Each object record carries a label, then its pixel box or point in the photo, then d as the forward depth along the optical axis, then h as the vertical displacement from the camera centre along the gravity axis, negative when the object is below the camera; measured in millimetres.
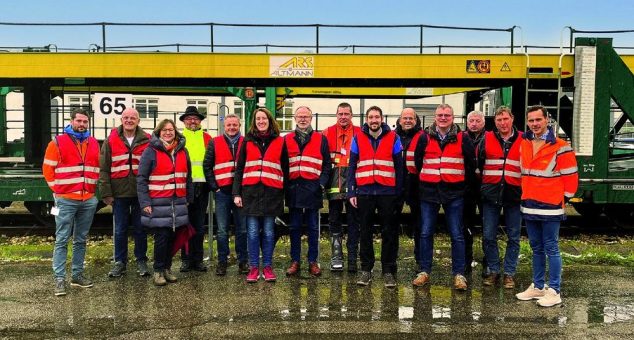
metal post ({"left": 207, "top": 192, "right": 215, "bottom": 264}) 6394 -1060
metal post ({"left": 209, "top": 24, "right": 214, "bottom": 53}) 8934 +1679
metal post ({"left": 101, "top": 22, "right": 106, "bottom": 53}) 8688 +1645
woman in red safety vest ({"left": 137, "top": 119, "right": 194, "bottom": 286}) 5227 -478
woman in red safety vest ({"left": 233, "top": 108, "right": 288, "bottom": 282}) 5355 -415
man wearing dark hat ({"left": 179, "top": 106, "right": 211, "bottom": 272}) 5855 -532
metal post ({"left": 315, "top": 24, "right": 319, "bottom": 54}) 8466 +1609
